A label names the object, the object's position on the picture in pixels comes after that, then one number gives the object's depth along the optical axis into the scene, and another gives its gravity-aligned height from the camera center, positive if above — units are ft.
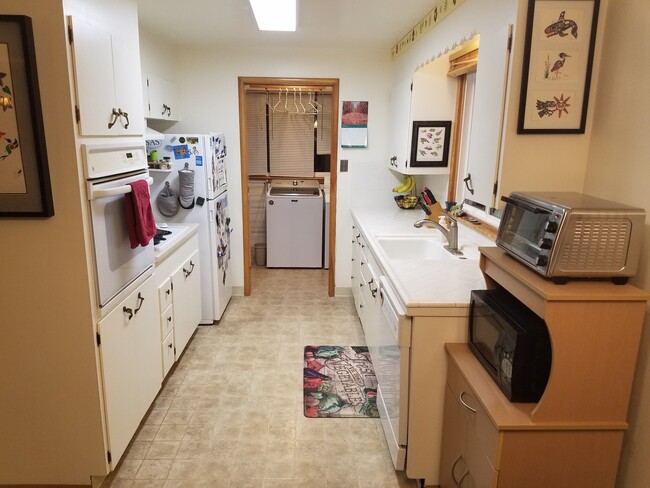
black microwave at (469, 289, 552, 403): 4.54 -2.04
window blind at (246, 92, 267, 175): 18.24 +0.45
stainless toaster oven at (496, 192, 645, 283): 4.24 -0.84
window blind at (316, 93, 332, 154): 18.30 +0.78
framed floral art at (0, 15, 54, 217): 5.04 +0.11
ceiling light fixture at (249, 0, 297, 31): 8.34 +2.57
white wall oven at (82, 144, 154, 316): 5.85 -1.03
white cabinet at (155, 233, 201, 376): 8.94 -3.34
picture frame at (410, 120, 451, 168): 10.76 +0.07
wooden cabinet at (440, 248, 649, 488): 4.27 -2.47
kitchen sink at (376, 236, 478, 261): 9.83 -2.15
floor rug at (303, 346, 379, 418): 8.75 -4.94
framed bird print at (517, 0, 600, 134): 5.23 +0.95
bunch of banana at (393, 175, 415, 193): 13.71 -1.18
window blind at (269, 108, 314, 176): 18.52 +0.01
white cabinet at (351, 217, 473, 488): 6.05 -3.16
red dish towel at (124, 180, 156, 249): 6.70 -1.05
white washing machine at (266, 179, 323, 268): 17.38 -3.18
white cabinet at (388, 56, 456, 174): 10.50 +0.99
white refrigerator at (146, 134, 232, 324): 11.03 -1.28
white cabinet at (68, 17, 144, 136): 5.51 +0.80
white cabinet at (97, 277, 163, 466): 6.39 -3.36
